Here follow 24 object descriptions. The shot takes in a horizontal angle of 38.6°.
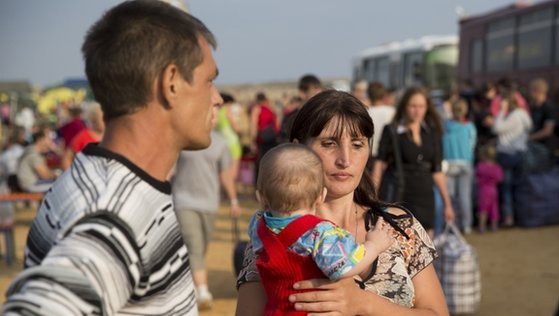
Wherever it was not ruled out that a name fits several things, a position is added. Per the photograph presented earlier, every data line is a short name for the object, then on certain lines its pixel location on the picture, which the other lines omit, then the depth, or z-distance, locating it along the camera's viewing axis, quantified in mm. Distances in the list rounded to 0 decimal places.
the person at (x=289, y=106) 7012
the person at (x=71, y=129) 12820
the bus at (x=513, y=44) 19000
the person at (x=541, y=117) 13719
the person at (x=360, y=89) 10586
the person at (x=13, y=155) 13320
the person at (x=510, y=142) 12930
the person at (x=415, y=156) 7082
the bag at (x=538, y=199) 12906
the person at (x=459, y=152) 11805
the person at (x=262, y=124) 13305
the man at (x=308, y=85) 8398
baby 2527
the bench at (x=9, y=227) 11359
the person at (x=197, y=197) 7582
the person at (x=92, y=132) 7926
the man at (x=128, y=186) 1577
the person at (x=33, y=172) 12758
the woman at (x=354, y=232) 2580
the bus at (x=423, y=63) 27406
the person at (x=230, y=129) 13171
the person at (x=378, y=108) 9578
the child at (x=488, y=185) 12656
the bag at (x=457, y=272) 7641
